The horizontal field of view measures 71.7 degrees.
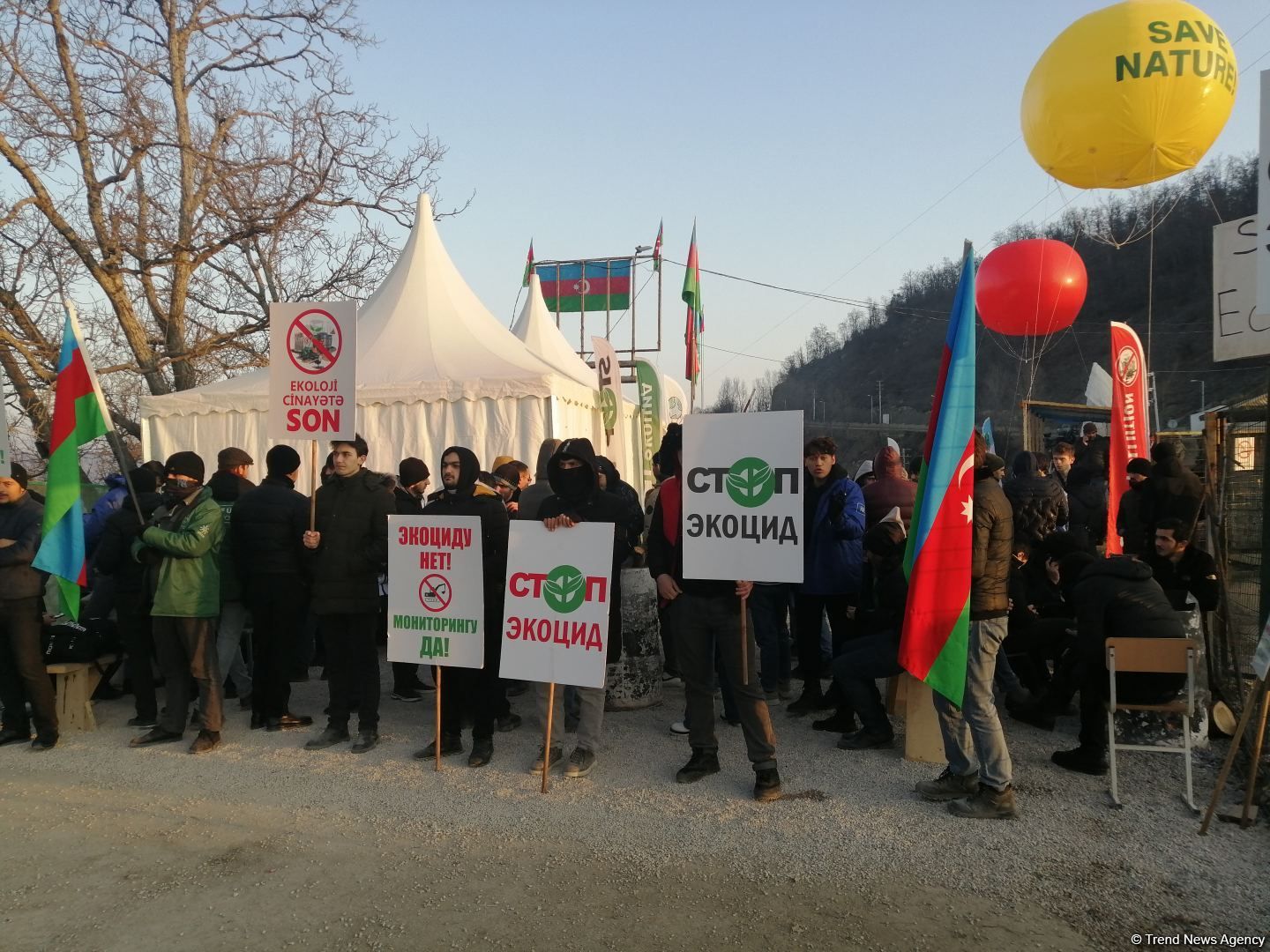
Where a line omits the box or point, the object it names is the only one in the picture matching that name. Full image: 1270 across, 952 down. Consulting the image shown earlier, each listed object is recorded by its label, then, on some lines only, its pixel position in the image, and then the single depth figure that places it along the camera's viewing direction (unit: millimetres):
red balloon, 10266
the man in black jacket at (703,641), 4738
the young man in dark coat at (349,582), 5676
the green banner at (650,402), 13781
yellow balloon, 7098
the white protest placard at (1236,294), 6012
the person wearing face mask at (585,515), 5117
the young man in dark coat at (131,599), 6285
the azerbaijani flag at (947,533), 4367
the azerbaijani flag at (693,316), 18303
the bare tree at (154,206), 13695
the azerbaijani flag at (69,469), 5789
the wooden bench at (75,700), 6254
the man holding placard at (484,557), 5598
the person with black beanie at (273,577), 6047
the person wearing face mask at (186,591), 5652
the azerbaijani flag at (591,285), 29297
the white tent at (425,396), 11570
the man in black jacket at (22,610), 5672
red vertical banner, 8336
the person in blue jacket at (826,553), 6176
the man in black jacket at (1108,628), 4891
